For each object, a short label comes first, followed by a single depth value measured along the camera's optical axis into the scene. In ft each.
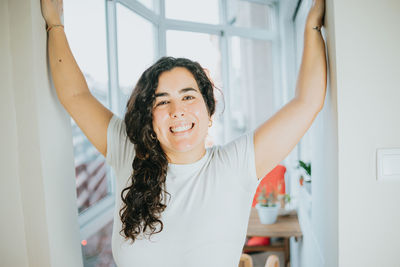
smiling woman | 3.37
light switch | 2.91
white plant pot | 7.71
